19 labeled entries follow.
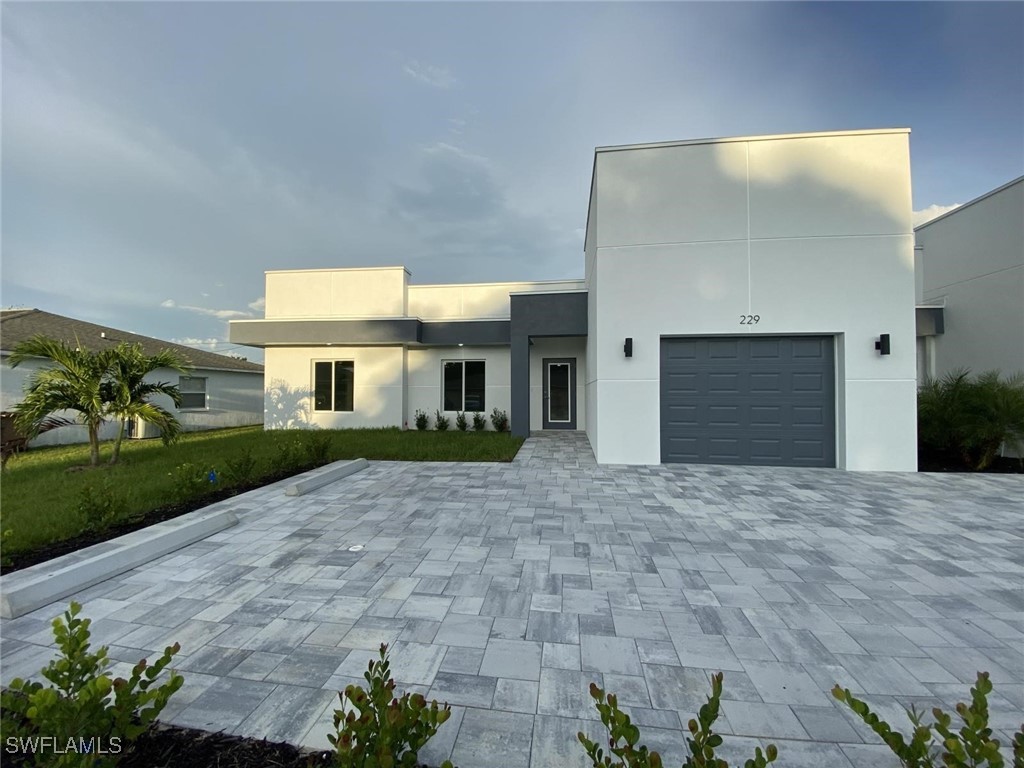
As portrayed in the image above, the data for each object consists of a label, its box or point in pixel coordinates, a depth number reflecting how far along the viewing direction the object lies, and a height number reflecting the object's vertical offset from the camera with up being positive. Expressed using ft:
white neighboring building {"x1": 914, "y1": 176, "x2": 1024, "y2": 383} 26.73 +8.25
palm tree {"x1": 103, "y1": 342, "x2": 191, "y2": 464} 24.20 +0.32
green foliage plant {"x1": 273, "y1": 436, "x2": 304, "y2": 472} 23.29 -3.69
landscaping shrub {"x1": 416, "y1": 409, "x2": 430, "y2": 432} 44.39 -2.96
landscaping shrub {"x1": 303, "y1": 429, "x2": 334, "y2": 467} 25.58 -3.65
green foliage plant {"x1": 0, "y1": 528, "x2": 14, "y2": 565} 10.87 -4.36
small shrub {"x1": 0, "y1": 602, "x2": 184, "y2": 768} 4.47 -3.74
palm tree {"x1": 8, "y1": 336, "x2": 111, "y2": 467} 22.84 +0.65
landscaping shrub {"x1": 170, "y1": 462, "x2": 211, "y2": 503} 17.11 -3.82
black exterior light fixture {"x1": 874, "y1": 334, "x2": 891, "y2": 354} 23.61 +3.09
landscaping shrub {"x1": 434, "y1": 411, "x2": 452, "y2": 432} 44.06 -3.06
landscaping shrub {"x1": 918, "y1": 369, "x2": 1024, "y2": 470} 23.48 -1.29
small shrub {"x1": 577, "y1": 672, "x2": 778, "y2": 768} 3.71 -3.35
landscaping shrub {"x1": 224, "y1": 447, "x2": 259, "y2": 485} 20.27 -3.85
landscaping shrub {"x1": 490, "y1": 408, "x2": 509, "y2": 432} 42.78 -2.83
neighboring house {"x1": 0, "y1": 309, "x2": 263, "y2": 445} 36.27 +1.91
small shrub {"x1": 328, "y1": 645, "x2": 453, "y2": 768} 3.99 -3.52
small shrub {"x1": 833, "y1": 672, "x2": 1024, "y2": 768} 3.60 -3.21
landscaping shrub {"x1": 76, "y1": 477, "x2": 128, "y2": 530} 13.56 -3.92
